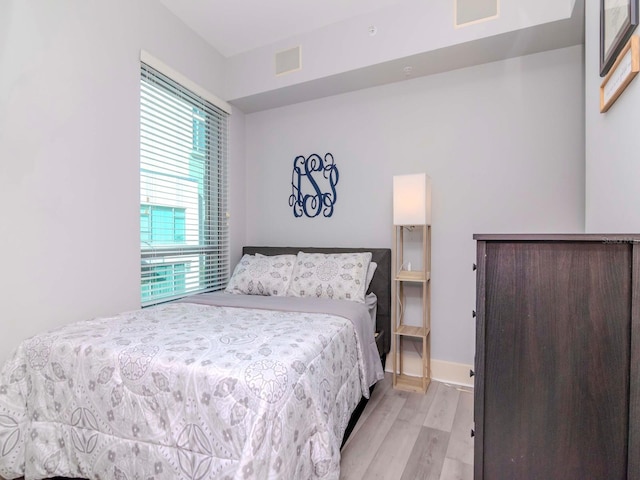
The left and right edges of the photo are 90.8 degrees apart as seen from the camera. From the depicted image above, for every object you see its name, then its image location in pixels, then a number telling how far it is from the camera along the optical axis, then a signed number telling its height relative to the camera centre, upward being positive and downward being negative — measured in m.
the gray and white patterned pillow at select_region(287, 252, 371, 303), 2.43 -0.33
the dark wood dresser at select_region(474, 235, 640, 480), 0.85 -0.35
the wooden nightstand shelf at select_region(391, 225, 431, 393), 2.41 -0.68
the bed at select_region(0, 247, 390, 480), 1.06 -0.64
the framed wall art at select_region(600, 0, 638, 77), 1.08 +0.80
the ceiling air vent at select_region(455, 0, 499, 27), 2.13 +1.54
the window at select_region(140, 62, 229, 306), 2.34 +0.36
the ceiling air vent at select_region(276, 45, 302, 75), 2.73 +1.53
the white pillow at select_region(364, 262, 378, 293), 2.63 -0.31
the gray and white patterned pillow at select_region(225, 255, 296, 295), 2.64 -0.36
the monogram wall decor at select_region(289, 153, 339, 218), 2.99 +0.48
